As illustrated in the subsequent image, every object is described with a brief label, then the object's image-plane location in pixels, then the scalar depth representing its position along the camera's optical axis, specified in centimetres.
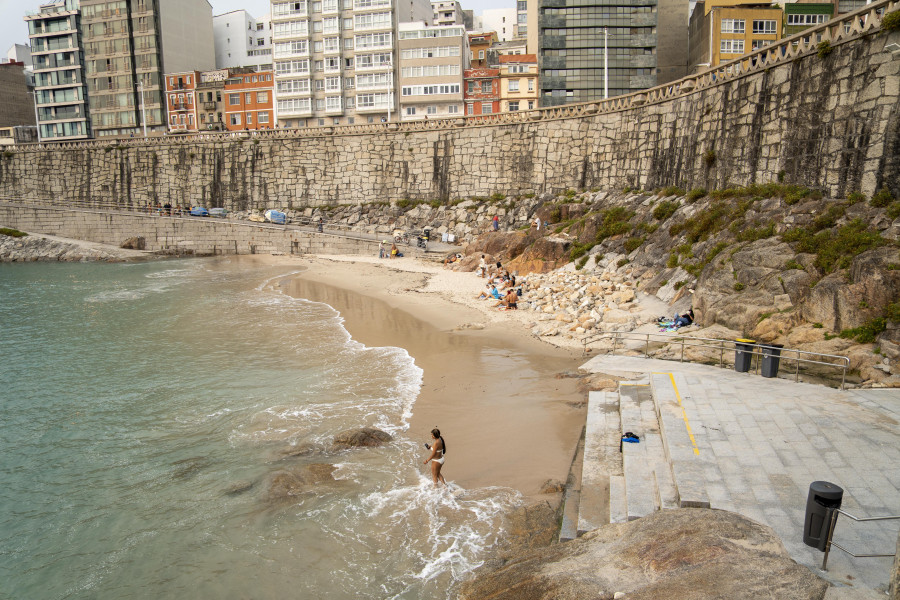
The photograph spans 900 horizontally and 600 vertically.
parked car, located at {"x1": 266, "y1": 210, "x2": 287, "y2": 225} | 5197
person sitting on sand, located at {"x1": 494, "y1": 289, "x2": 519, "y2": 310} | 2681
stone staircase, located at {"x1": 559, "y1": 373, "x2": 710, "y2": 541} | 926
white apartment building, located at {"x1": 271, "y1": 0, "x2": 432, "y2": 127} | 6306
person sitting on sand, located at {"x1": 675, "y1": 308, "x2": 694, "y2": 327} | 2089
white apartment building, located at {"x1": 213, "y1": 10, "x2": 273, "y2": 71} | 8469
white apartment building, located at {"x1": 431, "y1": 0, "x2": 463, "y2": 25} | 9156
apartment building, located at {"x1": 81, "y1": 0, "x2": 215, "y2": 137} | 7212
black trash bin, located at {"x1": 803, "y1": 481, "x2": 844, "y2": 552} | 734
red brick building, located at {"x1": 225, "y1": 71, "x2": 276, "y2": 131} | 6950
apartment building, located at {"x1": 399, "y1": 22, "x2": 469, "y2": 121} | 6144
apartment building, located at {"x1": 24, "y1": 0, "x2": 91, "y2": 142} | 7450
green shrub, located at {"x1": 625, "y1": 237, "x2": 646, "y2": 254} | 2936
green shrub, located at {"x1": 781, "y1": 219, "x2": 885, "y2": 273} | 1736
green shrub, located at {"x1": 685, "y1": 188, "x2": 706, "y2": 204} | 2830
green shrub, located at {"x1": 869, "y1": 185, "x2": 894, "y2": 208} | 1852
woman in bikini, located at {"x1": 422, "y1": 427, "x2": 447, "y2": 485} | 1195
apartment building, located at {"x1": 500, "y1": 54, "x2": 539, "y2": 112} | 5991
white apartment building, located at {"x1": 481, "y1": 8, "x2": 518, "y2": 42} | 9431
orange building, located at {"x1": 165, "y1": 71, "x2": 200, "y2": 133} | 7262
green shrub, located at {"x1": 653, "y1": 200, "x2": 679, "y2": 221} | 2927
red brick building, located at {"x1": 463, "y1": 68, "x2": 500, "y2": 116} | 6131
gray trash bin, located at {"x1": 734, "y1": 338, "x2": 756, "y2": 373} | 1515
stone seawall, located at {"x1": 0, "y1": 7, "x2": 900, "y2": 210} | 2052
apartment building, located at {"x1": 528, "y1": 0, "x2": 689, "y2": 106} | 5431
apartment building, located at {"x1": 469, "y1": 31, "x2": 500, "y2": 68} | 7206
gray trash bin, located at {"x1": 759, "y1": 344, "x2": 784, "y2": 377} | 1440
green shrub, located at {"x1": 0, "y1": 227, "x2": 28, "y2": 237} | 5459
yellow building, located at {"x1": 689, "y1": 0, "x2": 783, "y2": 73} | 4925
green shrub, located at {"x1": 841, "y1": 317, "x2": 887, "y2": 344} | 1550
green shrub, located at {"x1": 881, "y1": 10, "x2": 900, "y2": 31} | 1858
